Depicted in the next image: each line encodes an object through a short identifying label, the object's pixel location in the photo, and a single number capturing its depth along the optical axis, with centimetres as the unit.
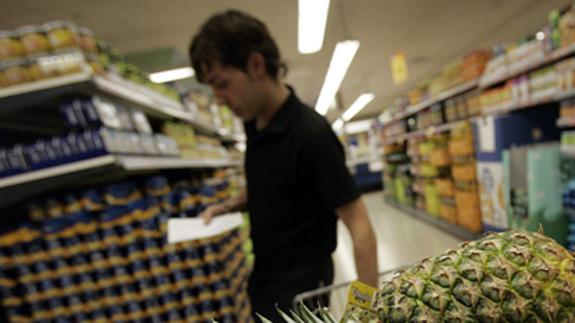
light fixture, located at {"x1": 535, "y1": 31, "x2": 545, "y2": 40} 309
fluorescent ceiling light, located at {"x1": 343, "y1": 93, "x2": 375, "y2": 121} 1168
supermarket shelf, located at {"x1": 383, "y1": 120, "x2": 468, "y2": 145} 519
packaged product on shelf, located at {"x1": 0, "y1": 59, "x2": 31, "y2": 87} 172
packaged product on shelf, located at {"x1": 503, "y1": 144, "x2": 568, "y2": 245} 222
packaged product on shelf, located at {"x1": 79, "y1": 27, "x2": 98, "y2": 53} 190
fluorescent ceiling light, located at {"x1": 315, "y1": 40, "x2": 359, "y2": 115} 513
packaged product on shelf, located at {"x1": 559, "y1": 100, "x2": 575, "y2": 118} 257
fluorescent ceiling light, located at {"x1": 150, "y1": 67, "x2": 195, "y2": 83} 506
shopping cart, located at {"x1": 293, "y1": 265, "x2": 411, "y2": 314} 85
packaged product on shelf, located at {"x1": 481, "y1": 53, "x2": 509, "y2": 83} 373
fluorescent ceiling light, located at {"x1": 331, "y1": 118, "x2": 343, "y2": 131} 1991
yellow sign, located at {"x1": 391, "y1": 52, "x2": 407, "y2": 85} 694
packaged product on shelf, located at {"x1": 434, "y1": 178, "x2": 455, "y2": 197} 510
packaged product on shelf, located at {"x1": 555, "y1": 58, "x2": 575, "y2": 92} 260
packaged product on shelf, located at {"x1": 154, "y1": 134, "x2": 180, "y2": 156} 234
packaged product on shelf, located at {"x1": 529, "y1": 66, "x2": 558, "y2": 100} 298
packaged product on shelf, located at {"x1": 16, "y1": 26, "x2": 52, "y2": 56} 179
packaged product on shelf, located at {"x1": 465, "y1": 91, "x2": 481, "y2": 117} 451
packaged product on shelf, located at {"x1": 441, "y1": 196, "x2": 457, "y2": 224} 494
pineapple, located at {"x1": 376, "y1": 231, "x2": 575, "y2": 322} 41
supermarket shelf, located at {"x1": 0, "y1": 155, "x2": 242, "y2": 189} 170
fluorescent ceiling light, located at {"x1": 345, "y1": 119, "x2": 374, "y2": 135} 2059
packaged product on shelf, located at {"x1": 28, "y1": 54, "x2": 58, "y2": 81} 175
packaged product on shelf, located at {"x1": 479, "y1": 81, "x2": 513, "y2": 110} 363
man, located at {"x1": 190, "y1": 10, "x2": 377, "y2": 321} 124
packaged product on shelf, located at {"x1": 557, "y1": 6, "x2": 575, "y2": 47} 261
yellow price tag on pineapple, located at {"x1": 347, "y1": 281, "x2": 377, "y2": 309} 53
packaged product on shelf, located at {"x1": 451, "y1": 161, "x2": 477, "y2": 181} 431
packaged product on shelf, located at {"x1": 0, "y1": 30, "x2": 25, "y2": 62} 176
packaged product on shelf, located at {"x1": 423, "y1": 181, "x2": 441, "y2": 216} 564
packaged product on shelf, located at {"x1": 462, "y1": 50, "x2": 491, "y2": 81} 446
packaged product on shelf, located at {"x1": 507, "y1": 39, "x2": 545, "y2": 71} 312
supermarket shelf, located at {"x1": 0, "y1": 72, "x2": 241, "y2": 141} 170
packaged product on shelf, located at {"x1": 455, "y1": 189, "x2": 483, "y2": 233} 432
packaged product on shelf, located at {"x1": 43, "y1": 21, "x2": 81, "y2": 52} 179
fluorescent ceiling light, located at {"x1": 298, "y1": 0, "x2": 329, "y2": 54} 375
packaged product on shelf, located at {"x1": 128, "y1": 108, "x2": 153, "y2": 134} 221
